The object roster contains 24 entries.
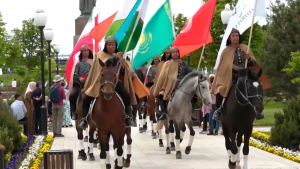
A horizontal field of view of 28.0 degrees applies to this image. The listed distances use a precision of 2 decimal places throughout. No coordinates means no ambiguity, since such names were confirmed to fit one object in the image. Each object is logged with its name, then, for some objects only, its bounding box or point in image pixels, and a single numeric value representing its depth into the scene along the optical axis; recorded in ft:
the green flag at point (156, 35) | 49.80
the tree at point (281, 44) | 133.49
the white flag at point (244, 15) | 42.80
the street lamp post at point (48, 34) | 84.99
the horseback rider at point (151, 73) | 65.41
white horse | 47.98
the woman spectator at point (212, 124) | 68.73
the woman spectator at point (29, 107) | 75.81
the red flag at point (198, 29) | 50.62
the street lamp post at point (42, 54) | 71.51
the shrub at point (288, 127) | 50.80
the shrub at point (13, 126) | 51.90
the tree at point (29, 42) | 178.60
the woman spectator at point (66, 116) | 87.92
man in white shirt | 68.69
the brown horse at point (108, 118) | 35.80
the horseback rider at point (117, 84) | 38.45
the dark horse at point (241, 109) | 36.99
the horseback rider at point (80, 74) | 47.24
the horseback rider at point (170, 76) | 49.80
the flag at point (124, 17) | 44.24
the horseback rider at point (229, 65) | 39.83
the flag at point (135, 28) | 43.47
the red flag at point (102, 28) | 55.16
